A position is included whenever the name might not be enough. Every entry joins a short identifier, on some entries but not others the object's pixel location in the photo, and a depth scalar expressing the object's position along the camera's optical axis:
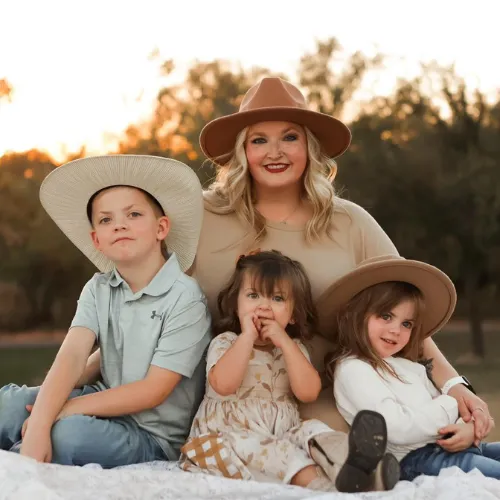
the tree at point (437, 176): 15.81
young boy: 3.38
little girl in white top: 3.29
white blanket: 2.74
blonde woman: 3.97
